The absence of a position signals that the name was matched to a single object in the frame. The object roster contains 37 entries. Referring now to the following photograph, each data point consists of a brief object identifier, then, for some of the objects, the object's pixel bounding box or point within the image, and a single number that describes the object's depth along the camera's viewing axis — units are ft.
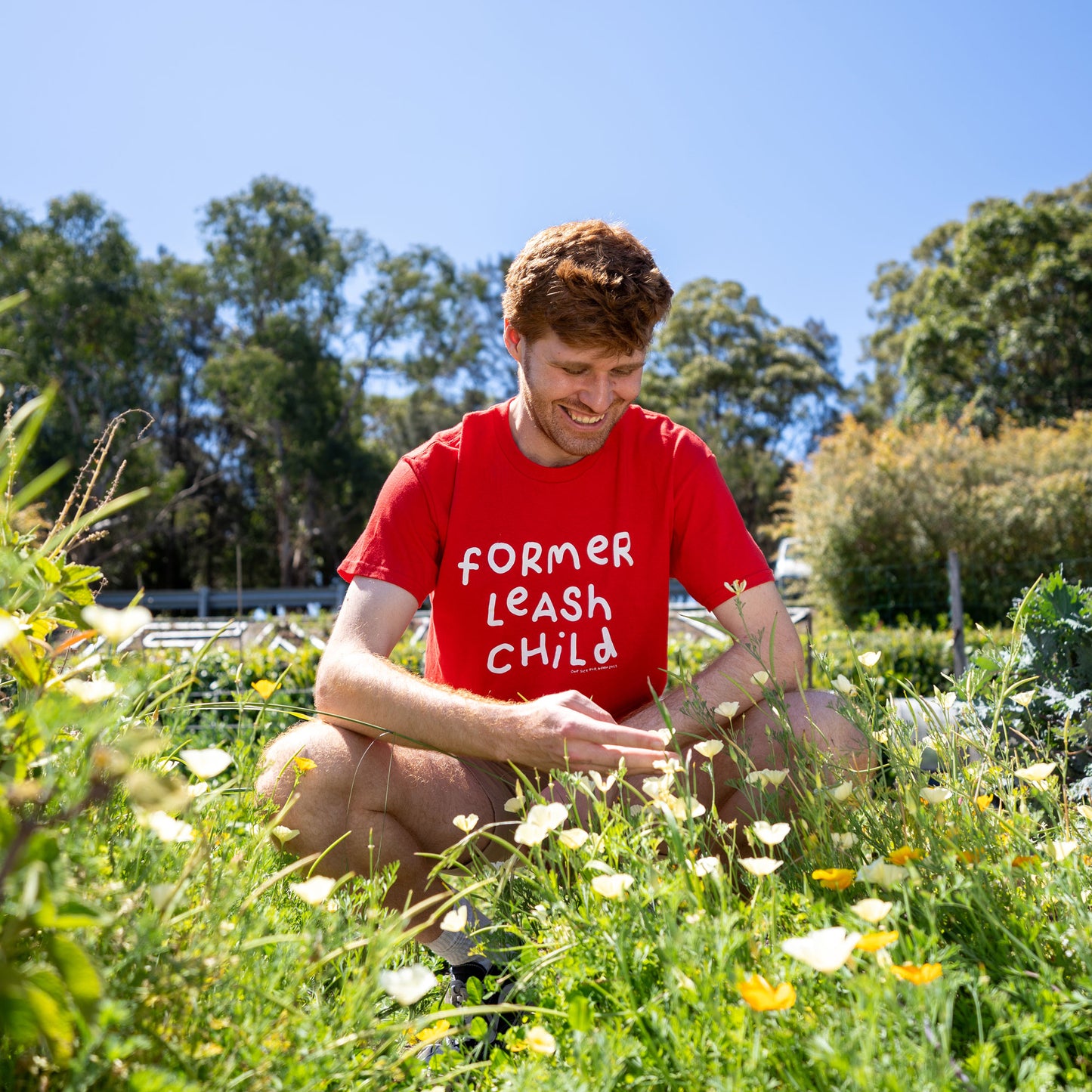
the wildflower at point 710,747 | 3.76
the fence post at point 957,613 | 21.74
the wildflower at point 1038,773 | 3.50
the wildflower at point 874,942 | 2.35
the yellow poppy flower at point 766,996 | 2.22
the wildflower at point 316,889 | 2.72
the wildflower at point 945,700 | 4.19
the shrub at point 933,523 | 36.58
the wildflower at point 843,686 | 4.21
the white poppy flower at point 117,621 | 2.57
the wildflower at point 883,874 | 2.99
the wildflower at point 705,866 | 3.03
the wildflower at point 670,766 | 3.44
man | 6.03
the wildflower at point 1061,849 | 3.13
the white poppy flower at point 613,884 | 2.89
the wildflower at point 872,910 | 2.46
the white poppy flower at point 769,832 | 3.11
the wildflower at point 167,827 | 2.56
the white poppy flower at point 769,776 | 3.73
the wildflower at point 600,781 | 3.43
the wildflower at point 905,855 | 3.14
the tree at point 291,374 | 78.89
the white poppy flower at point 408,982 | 2.41
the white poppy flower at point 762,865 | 2.96
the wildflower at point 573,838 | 3.27
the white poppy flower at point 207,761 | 2.76
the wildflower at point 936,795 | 3.61
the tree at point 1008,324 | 68.59
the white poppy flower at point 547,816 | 3.30
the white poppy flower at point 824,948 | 2.30
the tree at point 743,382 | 102.58
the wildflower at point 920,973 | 2.21
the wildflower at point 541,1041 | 2.62
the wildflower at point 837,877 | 3.08
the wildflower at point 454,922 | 3.17
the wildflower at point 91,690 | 2.49
